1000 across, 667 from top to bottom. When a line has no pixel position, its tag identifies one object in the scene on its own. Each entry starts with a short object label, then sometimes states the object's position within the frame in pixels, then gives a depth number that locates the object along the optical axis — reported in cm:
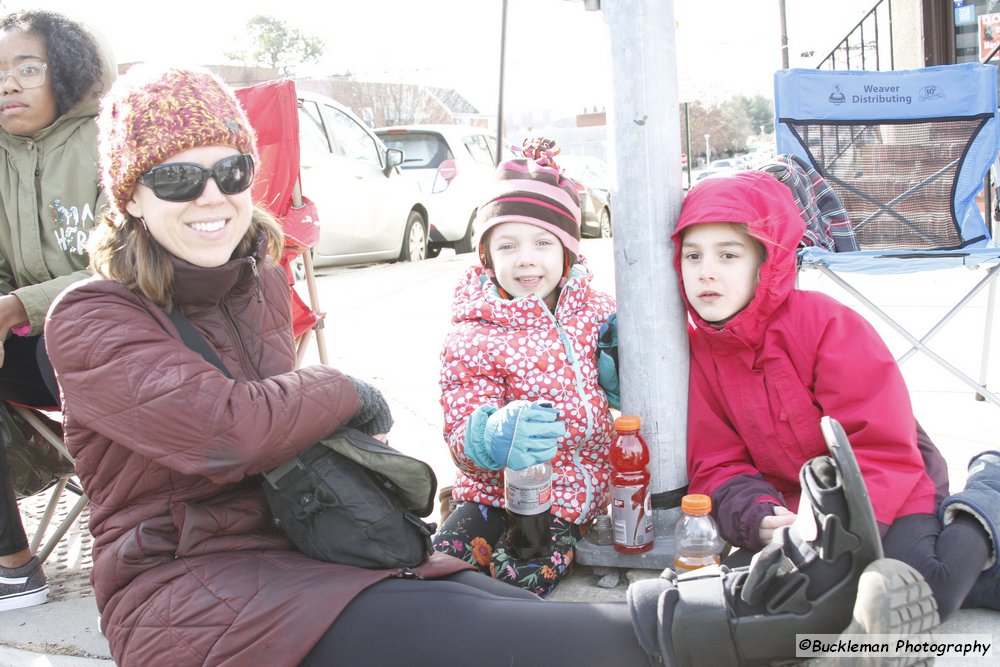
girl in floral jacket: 256
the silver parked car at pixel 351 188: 900
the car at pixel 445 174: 1223
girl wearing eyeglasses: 280
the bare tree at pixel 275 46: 4709
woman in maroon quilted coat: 172
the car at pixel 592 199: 1543
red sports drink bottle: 246
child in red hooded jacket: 208
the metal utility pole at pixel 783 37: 2960
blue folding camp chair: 400
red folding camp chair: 361
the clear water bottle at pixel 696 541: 235
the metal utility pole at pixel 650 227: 240
